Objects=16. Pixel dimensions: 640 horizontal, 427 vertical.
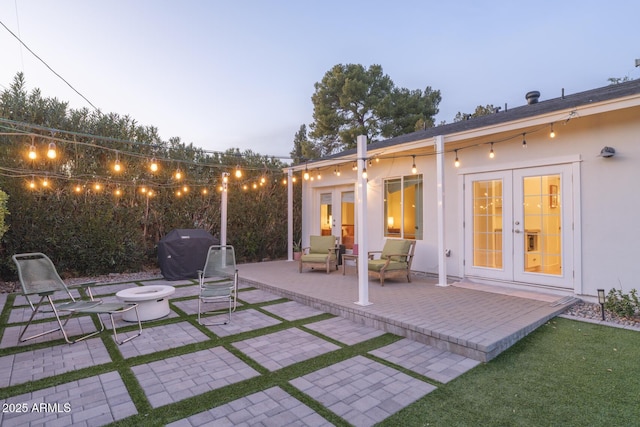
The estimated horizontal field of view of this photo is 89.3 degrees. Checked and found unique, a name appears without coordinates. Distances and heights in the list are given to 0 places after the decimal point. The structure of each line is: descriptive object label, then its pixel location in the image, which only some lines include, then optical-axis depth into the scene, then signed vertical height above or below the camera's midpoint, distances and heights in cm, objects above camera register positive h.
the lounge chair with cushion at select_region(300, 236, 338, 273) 788 -87
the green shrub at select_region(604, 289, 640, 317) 447 -119
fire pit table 462 -120
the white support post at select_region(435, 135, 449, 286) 622 +17
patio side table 734 -86
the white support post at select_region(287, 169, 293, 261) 1005 +10
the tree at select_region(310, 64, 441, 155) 1778 +643
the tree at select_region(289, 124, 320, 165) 1995 +489
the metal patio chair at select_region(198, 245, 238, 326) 483 -91
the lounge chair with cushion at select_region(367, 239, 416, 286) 650 -86
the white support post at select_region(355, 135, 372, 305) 490 -16
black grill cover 759 -78
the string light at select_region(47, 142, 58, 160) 474 +107
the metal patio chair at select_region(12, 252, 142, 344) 394 -87
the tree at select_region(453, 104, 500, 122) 1877 +648
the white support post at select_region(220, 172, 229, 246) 873 +18
